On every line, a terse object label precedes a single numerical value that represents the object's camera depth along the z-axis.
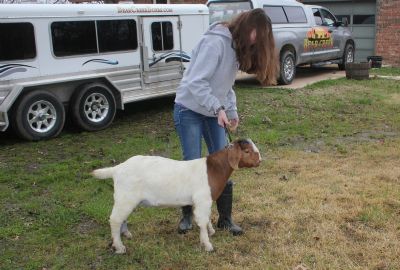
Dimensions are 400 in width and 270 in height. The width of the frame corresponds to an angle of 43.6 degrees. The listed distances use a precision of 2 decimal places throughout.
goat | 3.54
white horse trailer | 7.32
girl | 3.45
